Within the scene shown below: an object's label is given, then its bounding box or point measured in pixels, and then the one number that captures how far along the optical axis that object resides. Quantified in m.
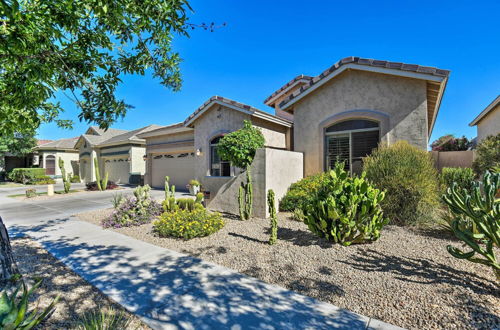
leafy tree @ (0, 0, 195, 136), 3.53
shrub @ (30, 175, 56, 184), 24.52
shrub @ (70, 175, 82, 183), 26.58
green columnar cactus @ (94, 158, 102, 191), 17.56
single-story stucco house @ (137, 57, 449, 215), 8.66
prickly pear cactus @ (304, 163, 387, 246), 5.14
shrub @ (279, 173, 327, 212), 8.74
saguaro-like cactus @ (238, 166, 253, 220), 8.23
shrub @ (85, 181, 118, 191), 18.08
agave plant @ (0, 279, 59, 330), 2.15
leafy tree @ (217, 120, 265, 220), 8.29
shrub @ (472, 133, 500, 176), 8.98
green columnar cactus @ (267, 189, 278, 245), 5.73
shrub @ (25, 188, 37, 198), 14.77
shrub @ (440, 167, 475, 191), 9.34
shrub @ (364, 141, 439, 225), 6.71
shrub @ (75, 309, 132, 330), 2.75
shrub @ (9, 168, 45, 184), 24.77
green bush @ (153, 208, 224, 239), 6.41
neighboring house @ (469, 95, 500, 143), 13.98
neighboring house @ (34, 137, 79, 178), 28.23
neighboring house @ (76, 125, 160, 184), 21.58
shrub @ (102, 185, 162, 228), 7.89
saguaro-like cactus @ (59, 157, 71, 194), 16.55
